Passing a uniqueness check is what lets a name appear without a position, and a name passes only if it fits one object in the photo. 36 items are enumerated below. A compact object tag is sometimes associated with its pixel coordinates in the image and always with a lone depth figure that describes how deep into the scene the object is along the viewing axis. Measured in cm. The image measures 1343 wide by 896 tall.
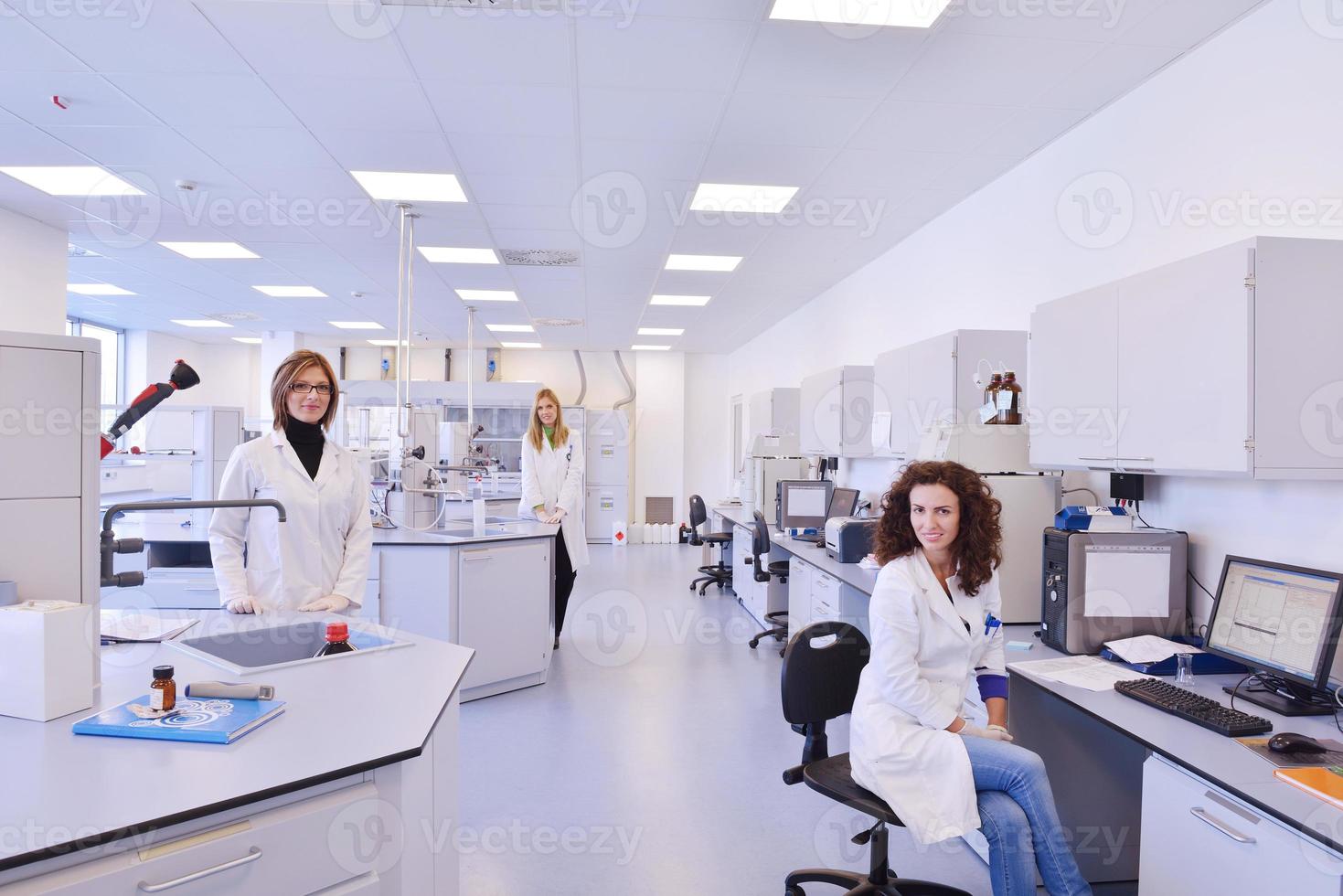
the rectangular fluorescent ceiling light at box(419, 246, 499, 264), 541
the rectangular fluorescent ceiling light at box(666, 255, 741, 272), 557
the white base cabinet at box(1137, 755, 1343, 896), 125
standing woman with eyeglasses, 223
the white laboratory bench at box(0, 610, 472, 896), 98
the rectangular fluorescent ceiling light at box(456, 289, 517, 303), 680
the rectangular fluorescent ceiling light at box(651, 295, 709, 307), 700
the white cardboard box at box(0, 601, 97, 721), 130
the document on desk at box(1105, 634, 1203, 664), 210
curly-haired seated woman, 169
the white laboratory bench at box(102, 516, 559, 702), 362
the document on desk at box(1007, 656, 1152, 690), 197
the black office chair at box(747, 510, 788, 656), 491
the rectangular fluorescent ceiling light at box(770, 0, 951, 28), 238
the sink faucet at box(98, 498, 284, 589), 145
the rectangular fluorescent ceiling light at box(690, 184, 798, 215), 411
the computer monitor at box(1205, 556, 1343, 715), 172
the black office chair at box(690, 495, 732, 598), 673
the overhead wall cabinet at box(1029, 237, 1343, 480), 177
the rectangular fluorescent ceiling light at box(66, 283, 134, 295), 674
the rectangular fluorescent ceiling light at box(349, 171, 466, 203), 398
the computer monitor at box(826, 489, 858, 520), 467
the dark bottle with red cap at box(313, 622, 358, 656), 176
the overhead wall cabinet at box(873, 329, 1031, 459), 316
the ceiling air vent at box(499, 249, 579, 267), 544
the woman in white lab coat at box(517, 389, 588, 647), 454
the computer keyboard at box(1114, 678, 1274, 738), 161
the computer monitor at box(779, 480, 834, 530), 523
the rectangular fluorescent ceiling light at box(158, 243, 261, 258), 543
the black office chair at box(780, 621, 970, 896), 196
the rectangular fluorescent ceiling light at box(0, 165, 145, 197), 398
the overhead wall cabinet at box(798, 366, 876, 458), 443
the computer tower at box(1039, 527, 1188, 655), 225
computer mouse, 150
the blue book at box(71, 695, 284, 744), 124
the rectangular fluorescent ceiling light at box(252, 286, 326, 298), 682
